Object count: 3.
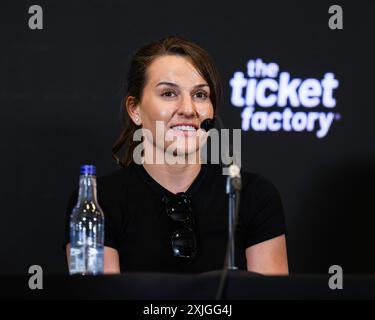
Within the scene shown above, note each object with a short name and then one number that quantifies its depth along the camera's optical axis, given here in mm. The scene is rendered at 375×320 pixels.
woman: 3907
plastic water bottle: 3642
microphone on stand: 3386
